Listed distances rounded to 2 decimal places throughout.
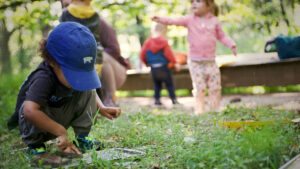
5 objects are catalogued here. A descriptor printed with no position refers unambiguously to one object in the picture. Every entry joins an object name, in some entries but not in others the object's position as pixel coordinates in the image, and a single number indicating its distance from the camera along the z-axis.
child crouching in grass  1.93
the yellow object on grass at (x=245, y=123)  2.37
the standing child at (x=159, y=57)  5.90
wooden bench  5.38
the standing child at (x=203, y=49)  4.64
